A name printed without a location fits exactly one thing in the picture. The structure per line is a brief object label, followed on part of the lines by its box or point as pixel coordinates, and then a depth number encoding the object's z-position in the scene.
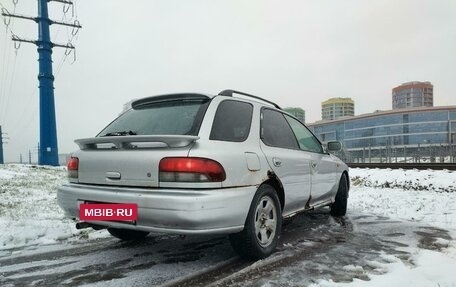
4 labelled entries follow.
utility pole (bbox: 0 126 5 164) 40.25
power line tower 32.59
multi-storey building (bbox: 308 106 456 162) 62.66
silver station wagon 3.11
